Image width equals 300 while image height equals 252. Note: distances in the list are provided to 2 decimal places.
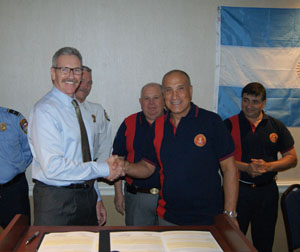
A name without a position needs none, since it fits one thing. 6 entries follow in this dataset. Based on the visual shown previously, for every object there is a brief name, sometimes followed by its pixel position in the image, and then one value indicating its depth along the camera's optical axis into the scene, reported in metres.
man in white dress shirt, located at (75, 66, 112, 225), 2.67
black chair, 1.81
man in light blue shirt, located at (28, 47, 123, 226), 1.76
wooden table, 1.16
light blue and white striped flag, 2.93
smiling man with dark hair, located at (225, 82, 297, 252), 2.52
